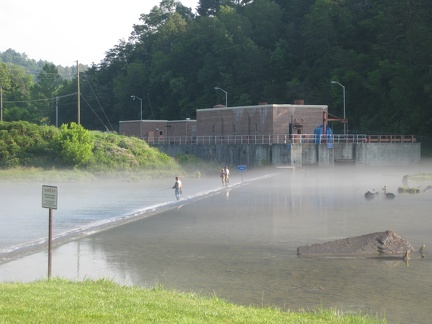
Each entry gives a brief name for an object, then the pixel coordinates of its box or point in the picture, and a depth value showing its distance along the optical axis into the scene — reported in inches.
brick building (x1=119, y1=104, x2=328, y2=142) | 3791.8
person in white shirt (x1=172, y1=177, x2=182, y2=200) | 1908.2
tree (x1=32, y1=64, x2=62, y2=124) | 7204.7
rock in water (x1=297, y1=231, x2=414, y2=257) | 1018.7
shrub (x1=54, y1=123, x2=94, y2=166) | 3142.2
